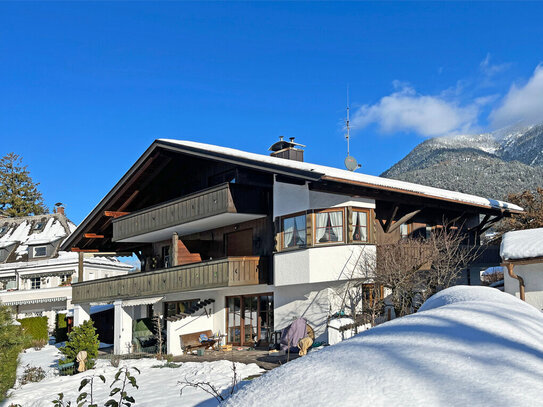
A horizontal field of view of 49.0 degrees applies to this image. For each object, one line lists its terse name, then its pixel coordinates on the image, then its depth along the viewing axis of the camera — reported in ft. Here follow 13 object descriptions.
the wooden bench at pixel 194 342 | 74.54
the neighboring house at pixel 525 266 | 50.72
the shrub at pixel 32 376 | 66.44
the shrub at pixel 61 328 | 113.50
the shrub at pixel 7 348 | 52.16
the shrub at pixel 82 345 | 69.62
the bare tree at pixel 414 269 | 57.26
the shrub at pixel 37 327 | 114.11
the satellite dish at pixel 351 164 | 86.58
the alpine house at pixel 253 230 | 63.46
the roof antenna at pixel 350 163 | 86.63
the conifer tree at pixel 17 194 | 215.37
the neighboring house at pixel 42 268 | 147.02
